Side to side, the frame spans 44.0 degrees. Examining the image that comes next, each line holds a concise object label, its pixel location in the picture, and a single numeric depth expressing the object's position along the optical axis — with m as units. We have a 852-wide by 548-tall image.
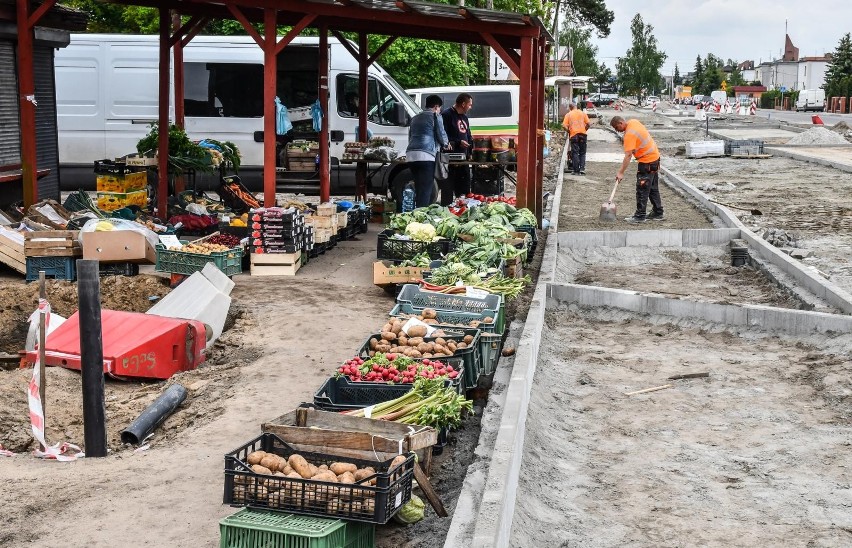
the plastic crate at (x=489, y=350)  7.64
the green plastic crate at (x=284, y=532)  4.48
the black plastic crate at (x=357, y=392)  6.52
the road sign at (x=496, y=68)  37.94
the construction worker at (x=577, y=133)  25.66
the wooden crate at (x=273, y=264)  12.04
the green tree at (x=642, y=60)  154.75
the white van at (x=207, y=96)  18.67
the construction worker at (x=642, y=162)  16.58
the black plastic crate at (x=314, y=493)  4.66
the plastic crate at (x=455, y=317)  8.44
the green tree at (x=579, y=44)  105.94
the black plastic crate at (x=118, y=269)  11.47
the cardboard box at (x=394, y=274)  10.86
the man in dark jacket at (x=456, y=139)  17.41
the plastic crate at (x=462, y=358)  7.09
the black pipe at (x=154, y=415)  6.84
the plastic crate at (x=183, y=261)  11.15
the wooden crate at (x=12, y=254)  11.30
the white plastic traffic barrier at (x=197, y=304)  9.51
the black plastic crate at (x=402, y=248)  11.54
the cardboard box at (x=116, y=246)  11.26
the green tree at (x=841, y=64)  93.65
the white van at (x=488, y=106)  23.28
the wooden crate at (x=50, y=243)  11.16
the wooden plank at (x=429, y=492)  5.12
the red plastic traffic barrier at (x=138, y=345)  8.28
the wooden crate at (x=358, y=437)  5.38
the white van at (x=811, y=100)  86.81
